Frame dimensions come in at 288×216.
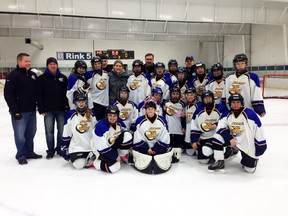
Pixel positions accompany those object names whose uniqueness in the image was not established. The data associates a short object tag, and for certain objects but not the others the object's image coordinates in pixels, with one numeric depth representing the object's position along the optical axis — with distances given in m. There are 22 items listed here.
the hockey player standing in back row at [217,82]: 3.49
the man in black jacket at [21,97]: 3.06
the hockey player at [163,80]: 3.79
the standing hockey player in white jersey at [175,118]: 3.56
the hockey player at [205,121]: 3.17
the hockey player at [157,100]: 3.49
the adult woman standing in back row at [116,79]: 3.76
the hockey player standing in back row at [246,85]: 3.11
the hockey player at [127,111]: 3.39
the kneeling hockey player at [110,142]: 2.88
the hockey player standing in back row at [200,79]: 3.67
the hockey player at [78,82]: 3.32
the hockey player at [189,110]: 3.42
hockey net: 11.40
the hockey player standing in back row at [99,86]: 3.67
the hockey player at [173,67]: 3.86
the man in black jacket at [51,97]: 3.29
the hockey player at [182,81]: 3.72
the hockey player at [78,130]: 3.08
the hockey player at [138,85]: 3.76
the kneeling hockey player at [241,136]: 2.78
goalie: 3.04
